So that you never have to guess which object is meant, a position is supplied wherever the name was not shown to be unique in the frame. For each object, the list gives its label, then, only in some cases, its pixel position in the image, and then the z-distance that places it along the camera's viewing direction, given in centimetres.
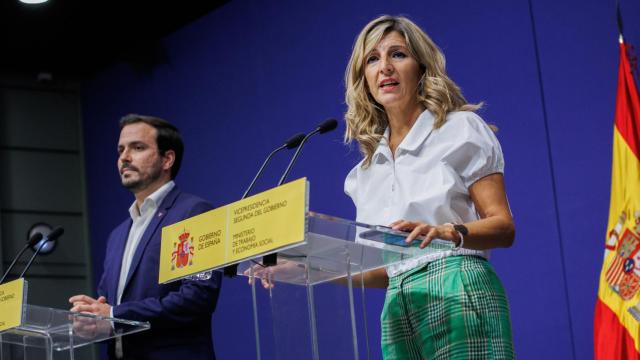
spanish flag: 672
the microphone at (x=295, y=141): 490
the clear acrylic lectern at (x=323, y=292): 405
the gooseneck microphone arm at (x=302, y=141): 404
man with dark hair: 636
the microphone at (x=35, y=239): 672
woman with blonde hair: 420
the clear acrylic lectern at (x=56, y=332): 556
